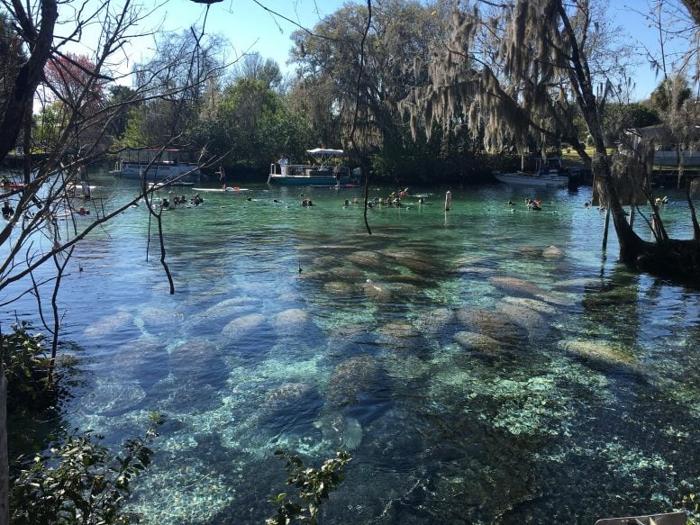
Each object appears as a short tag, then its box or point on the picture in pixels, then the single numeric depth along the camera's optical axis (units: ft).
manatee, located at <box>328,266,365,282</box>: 49.32
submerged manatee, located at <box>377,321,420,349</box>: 32.63
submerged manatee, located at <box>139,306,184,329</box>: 36.09
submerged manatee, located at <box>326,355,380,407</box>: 25.64
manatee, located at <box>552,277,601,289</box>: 46.11
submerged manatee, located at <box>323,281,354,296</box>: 44.42
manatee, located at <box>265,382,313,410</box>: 25.13
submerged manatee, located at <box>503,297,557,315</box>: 38.47
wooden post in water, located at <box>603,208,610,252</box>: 59.72
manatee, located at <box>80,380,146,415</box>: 24.48
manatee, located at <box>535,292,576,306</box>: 40.75
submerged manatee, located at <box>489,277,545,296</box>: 43.50
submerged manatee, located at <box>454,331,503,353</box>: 31.63
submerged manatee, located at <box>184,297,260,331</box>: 36.11
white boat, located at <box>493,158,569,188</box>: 149.48
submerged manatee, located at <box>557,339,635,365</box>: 29.84
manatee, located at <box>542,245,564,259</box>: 59.16
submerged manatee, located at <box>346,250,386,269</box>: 54.80
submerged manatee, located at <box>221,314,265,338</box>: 34.38
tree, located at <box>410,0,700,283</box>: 47.78
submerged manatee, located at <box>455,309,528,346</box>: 33.30
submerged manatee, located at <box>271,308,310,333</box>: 35.32
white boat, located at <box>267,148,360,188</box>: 153.48
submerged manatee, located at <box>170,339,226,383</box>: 28.09
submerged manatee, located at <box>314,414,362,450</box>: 21.86
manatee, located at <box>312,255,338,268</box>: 55.08
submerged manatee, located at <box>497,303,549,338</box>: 34.50
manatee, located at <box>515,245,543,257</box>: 60.54
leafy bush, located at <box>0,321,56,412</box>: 23.21
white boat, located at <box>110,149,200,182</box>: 151.56
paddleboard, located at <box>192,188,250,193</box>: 136.80
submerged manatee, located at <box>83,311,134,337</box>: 34.71
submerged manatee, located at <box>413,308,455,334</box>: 35.19
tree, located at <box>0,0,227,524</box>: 8.53
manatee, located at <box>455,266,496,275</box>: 51.49
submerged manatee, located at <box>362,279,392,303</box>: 42.29
